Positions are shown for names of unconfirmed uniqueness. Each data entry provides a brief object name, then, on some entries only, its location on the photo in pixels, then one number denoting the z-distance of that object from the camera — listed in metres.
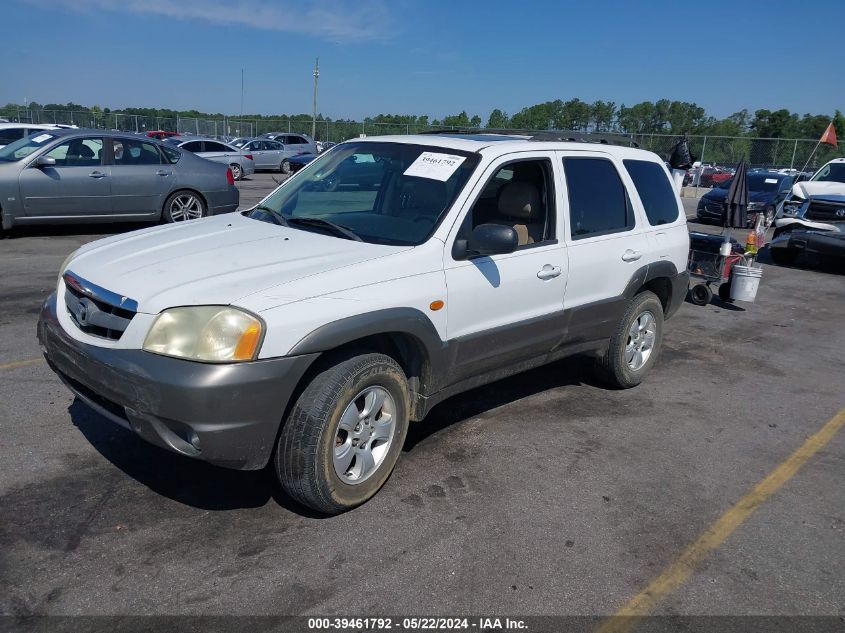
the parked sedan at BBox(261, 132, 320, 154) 33.53
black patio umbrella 10.51
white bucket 8.84
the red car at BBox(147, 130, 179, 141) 33.70
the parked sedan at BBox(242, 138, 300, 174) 31.58
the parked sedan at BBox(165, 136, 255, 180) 25.39
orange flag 15.00
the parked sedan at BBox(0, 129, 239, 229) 10.11
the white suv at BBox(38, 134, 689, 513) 3.12
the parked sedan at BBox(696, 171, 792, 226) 17.83
